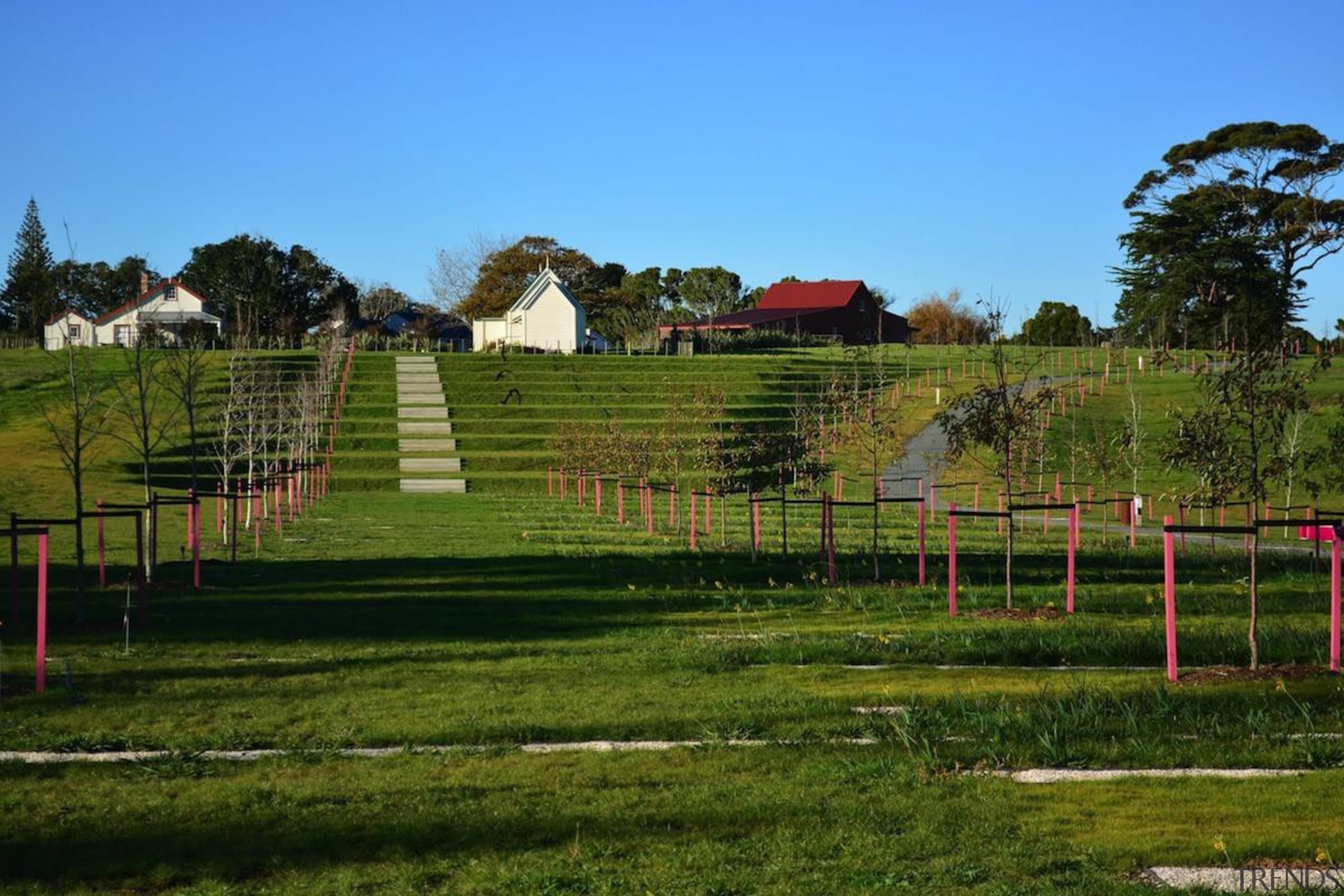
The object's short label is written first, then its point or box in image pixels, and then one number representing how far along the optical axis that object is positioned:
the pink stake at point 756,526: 28.77
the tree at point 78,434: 18.38
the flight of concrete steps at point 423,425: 63.12
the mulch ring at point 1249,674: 12.98
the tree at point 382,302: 154.12
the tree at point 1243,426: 14.17
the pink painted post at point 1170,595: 12.98
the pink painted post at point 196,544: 23.06
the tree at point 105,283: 141.12
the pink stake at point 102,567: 22.31
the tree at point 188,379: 27.72
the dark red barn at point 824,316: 137.12
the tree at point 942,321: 141.00
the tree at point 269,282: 112.44
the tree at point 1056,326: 134.50
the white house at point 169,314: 101.19
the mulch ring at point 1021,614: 18.22
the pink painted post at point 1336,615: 13.20
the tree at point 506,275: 144.88
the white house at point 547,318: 108.31
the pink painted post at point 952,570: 18.19
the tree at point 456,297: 151.00
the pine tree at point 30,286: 124.81
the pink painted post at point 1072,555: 18.51
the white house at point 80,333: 108.31
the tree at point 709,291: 163.50
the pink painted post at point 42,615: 13.68
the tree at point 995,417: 21.06
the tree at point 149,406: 27.00
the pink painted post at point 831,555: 22.94
